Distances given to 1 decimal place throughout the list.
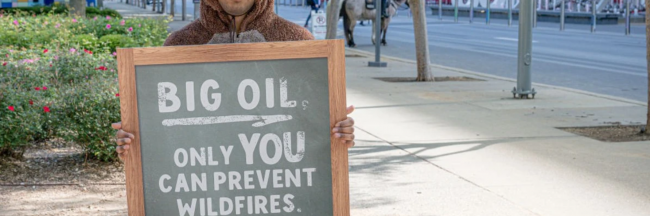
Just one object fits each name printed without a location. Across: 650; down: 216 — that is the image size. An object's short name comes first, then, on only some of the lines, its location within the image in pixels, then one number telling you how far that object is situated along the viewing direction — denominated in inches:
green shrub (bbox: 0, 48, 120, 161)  256.5
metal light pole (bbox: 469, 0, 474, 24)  1506.5
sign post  701.9
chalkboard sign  127.3
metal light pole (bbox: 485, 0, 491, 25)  1434.7
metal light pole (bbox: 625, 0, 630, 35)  1064.2
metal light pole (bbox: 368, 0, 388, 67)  684.1
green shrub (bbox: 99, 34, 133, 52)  510.3
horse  925.2
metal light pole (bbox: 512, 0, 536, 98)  457.4
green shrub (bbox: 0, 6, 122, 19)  918.6
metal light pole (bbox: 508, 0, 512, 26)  1358.3
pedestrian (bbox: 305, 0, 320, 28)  902.4
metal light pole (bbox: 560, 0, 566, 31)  1192.2
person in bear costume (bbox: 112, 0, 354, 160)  138.4
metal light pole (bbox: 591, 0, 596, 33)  1142.4
